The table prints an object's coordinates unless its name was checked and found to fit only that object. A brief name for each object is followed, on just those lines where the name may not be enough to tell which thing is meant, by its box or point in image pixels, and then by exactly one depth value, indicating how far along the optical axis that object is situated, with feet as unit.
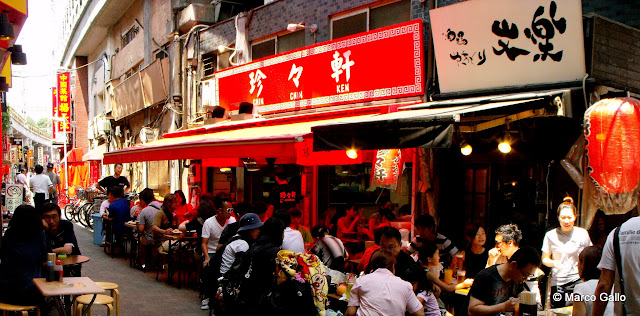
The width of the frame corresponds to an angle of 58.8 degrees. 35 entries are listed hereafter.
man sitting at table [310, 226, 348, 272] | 26.55
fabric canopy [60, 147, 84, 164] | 136.67
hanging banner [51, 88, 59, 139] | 131.97
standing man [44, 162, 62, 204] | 62.81
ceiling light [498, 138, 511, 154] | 29.32
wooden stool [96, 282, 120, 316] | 25.33
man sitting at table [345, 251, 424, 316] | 16.37
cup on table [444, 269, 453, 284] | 22.53
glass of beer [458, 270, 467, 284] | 23.47
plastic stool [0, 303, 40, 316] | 21.40
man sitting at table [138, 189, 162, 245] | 41.37
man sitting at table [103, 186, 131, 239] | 48.60
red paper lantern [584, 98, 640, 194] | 24.31
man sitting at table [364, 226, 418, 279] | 19.79
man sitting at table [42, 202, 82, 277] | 27.07
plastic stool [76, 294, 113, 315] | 23.89
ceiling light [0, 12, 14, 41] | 29.12
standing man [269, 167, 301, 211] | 49.83
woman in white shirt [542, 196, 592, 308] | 26.22
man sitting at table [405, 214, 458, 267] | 24.36
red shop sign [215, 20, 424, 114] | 37.06
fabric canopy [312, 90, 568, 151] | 24.26
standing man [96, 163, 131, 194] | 60.95
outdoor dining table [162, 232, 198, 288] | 36.61
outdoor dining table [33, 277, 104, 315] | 20.90
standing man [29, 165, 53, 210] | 59.52
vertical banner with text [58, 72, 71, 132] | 127.24
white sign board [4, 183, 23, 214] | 58.23
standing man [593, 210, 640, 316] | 14.56
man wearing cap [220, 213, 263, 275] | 23.73
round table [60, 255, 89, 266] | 26.79
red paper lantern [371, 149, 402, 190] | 33.12
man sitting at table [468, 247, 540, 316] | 16.87
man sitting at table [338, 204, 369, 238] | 40.40
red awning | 31.17
